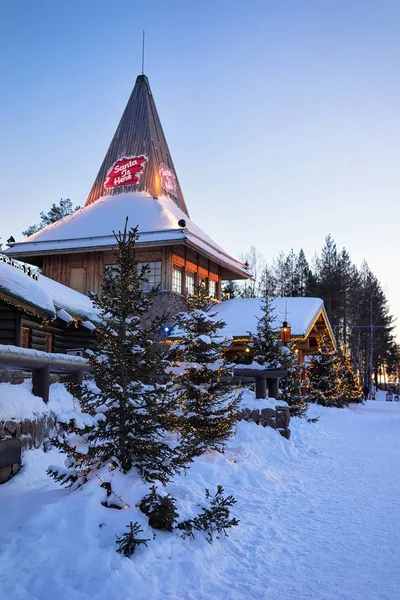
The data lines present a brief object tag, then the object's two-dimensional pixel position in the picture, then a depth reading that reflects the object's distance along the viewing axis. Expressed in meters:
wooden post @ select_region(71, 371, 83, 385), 7.58
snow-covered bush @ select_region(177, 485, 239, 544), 4.62
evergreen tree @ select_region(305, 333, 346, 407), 25.28
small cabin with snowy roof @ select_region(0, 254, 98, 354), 10.30
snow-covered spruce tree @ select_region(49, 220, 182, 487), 4.79
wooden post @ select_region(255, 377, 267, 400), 12.14
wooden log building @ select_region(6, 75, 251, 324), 22.80
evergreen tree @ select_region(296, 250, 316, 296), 55.91
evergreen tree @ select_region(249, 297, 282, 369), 14.96
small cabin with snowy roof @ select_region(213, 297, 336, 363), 22.91
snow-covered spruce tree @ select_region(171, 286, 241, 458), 8.49
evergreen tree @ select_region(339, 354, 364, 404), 26.86
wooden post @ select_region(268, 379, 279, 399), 13.35
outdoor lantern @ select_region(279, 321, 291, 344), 18.97
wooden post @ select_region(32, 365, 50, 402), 6.72
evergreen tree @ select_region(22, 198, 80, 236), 48.28
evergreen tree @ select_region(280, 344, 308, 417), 15.00
